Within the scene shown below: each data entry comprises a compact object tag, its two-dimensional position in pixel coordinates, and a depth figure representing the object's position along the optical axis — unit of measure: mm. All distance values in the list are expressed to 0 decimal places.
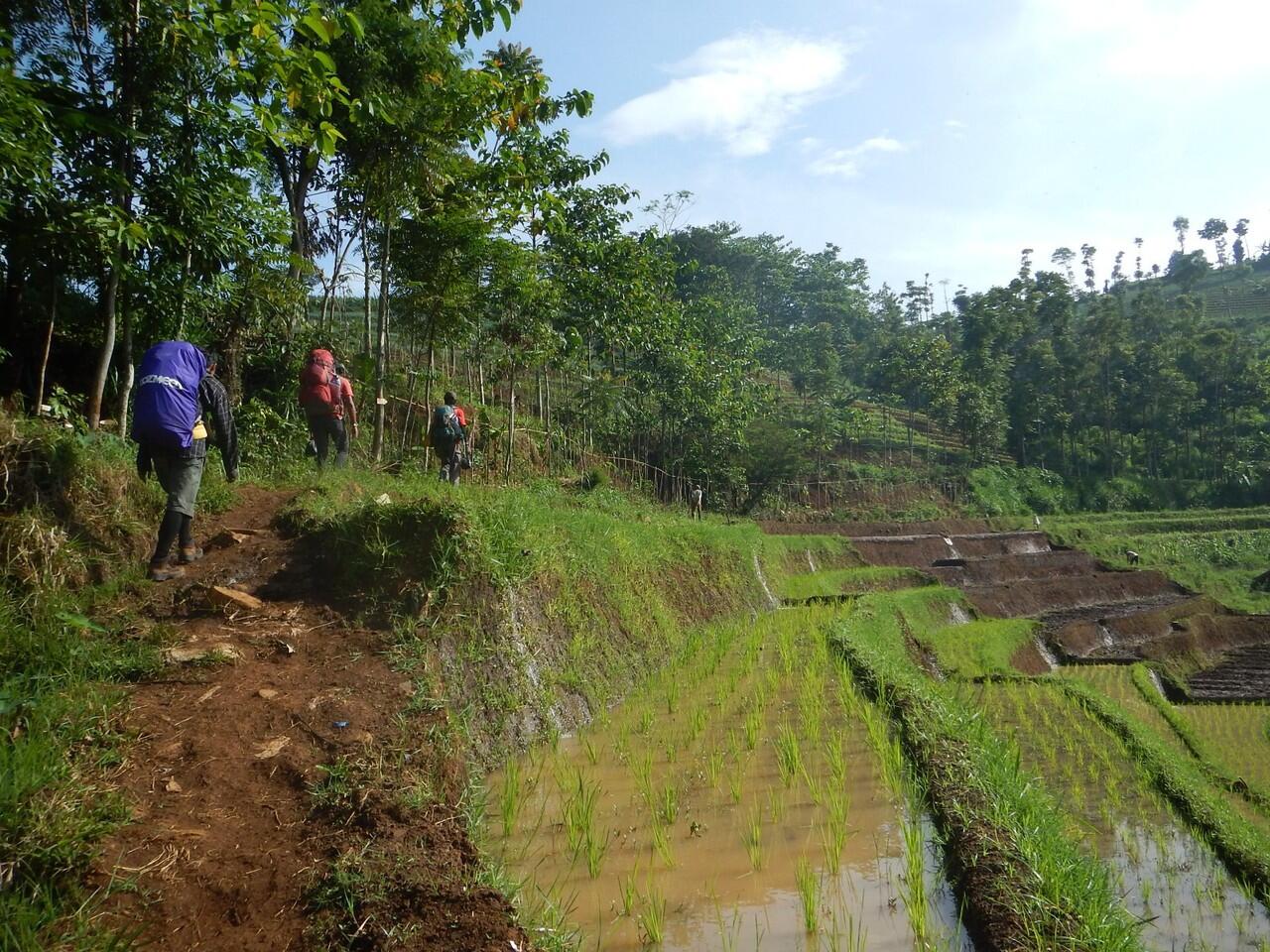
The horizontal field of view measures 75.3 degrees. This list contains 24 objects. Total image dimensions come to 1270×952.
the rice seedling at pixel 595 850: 3613
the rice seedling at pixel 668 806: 4168
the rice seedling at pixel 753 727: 5574
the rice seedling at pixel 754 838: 3807
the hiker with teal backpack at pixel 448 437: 9234
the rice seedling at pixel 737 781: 4602
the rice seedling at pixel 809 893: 3285
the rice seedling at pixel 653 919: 3121
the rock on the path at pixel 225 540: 5414
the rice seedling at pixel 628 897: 3316
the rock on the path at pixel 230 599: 4605
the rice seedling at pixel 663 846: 3743
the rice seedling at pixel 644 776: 4457
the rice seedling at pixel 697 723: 5694
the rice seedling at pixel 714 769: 4805
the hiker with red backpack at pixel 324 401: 7758
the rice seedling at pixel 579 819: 3814
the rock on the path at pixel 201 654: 3965
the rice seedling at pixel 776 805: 4336
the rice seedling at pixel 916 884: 3260
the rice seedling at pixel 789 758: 4883
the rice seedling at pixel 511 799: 3887
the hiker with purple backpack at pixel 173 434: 4703
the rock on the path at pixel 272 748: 3354
